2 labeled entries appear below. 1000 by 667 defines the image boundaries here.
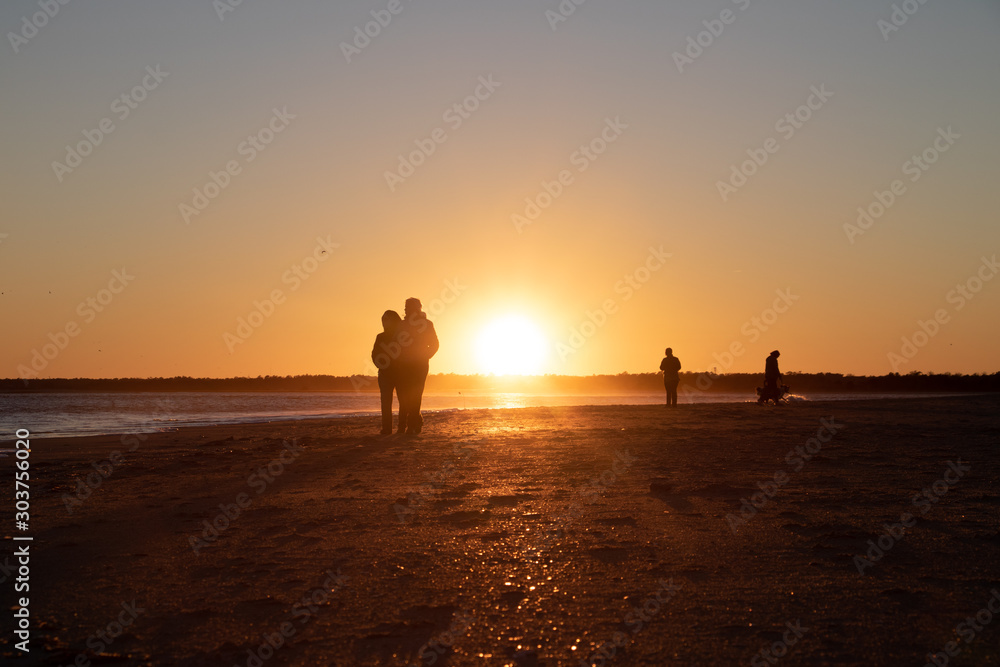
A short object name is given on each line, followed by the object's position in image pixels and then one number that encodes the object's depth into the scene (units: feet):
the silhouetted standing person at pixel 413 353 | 44.09
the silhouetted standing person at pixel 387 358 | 43.75
